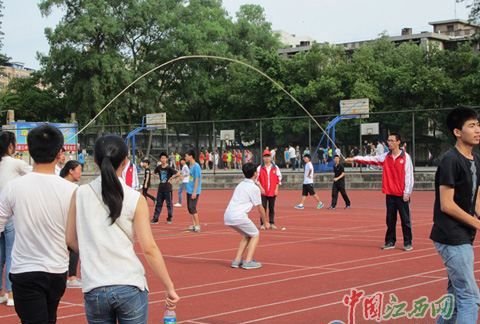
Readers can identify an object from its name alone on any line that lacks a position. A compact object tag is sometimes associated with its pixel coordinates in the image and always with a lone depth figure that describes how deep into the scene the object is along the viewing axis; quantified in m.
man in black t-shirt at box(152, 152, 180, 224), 19.02
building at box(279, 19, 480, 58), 98.94
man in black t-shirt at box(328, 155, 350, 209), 22.61
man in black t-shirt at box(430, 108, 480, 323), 5.35
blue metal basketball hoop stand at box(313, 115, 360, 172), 31.61
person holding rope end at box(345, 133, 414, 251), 12.62
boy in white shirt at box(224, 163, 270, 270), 10.89
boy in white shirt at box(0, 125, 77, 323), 4.81
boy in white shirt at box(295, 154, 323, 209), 23.05
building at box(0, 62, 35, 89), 160.62
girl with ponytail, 4.04
